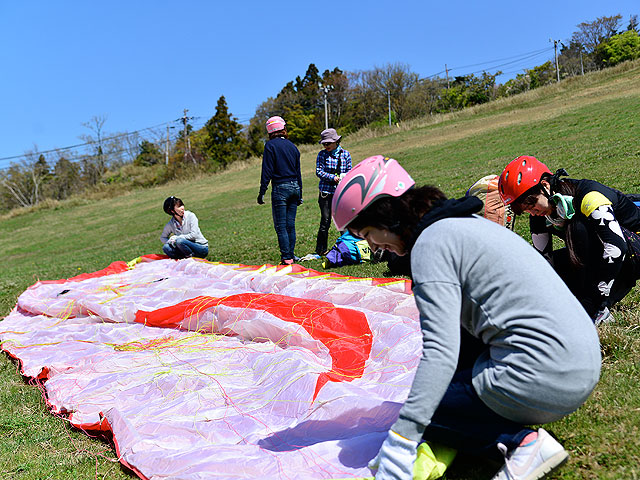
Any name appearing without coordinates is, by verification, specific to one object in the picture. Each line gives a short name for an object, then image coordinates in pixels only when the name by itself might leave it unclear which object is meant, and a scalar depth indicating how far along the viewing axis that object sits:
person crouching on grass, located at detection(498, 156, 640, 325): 3.71
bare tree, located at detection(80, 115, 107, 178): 61.84
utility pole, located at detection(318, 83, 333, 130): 44.22
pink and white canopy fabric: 2.80
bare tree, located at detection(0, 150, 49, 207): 58.53
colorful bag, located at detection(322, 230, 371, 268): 7.52
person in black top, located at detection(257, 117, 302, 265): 7.79
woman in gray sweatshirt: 2.00
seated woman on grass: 8.93
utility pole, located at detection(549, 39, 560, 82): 51.36
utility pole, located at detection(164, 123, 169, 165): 62.53
